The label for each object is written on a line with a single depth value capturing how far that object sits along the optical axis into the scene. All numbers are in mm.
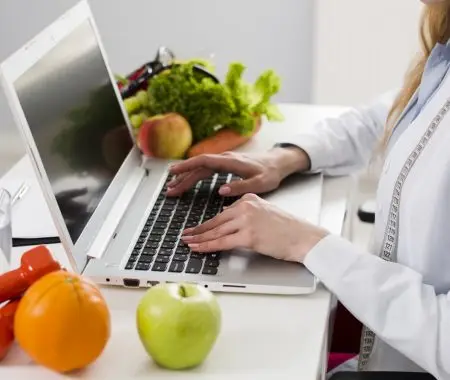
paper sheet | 1235
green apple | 863
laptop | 1054
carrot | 1483
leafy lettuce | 1507
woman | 965
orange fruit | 848
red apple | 1459
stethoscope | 1559
